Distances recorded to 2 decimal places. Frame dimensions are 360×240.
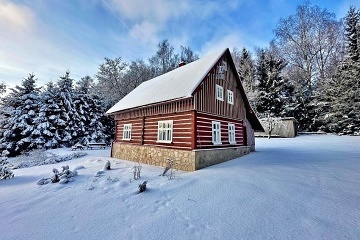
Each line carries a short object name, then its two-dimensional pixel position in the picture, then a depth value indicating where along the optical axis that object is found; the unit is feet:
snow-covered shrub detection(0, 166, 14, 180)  28.38
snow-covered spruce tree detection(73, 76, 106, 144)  80.18
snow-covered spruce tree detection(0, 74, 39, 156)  65.05
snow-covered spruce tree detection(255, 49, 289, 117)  94.68
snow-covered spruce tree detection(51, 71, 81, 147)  73.34
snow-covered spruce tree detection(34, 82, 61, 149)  67.77
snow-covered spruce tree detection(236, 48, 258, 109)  102.64
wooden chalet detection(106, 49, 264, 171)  32.27
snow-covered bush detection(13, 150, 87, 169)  46.05
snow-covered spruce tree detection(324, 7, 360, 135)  70.23
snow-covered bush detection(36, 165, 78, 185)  24.68
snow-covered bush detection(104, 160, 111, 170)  32.70
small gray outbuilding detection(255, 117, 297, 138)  79.05
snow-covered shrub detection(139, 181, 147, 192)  19.79
